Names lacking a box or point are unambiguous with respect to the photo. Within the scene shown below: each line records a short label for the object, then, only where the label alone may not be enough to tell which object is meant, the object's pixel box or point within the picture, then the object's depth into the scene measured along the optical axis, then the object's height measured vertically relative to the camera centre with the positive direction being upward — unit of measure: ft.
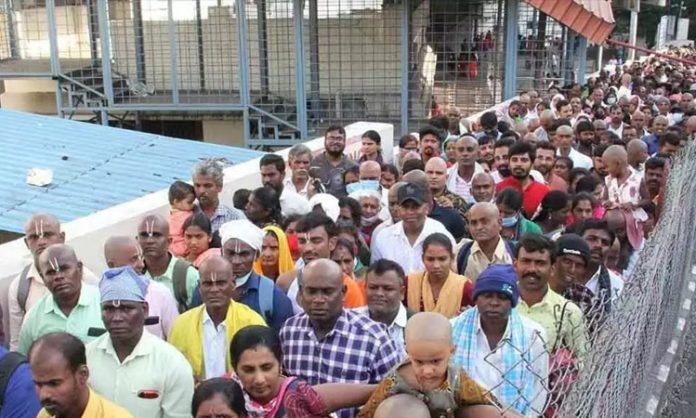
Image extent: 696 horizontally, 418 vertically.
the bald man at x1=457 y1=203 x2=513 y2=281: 14.82 -3.70
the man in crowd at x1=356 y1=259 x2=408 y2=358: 12.09 -3.80
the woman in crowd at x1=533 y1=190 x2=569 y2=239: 18.20 -3.70
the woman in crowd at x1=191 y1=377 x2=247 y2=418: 8.57 -3.82
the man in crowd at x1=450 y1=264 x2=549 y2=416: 9.81 -3.86
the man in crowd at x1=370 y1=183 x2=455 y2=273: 15.88 -3.65
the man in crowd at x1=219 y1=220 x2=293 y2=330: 12.96 -3.84
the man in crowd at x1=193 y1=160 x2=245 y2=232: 18.01 -3.13
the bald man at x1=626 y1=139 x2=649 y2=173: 22.59 -2.93
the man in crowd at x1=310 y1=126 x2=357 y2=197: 23.28 -3.20
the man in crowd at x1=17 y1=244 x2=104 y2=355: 11.84 -3.82
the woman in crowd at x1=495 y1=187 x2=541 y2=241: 17.21 -3.61
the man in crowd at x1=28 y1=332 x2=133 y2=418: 8.40 -3.51
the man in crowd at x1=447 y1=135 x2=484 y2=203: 21.57 -3.19
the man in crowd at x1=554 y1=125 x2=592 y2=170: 25.23 -3.00
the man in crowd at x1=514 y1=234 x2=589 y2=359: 11.07 -3.69
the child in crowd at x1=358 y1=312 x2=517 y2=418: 7.63 -3.25
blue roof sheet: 24.23 -3.98
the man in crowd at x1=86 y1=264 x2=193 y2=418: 9.98 -4.01
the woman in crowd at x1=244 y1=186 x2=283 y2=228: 17.66 -3.46
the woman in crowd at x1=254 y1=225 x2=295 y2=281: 15.33 -3.96
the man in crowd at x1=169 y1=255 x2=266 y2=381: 11.47 -4.01
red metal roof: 42.22 +2.28
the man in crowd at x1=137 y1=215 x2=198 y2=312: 13.71 -3.66
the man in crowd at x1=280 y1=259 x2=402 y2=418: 10.43 -3.92
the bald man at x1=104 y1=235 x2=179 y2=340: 12.48 -3.79
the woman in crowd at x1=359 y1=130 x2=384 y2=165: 25.39 -2.95
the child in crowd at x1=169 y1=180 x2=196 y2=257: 17.65 -3.34
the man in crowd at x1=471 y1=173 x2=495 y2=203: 18.61 -3.18
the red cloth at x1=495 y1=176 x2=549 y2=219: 19.53 -3.51
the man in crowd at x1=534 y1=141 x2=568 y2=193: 21.71 -3.03
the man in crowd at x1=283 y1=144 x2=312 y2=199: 21.49 -3.11
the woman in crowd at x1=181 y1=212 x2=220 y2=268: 15.31 -3.55
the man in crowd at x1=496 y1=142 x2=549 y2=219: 19.75 -3.27
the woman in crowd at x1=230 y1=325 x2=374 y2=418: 8.96 -3.90
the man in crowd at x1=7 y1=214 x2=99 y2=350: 13.26 -3.87
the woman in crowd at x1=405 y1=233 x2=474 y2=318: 13.19 -3.99
